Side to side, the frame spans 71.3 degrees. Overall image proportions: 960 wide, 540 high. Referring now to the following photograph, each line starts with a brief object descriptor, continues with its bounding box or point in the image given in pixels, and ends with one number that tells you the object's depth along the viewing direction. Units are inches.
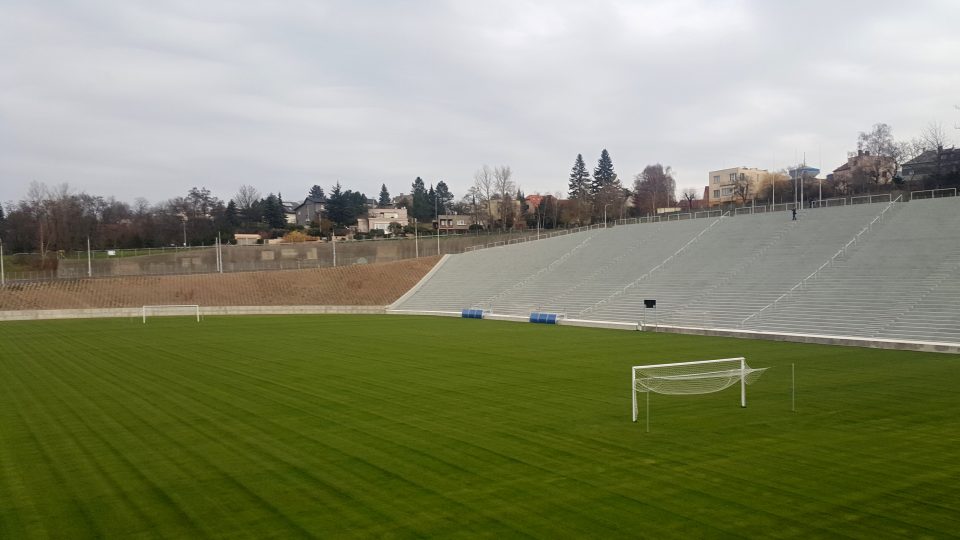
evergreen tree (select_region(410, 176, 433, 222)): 5703.7
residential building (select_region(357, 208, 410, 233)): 5782.5
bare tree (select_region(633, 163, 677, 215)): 5211.6
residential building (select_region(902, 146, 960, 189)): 2448.3
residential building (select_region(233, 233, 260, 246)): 4250.0
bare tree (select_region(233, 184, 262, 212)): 6441.9
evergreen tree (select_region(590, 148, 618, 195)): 6240.2
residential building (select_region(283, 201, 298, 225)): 6973.4
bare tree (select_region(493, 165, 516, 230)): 4621.3
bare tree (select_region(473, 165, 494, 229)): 4607.0
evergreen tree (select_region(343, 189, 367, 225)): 5068.9
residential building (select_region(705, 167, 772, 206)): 4729.3
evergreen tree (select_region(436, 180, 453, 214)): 6688.0
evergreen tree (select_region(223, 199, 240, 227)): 4926.2
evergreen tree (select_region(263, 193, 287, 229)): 4680.1
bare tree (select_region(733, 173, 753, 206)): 4329.5
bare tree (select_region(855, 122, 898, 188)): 3603.1
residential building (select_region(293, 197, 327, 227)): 6353.3
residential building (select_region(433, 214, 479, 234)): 5166.8
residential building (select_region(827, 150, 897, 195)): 3508.9
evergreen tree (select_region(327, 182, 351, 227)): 4945.9
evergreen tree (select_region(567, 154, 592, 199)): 5703.7
